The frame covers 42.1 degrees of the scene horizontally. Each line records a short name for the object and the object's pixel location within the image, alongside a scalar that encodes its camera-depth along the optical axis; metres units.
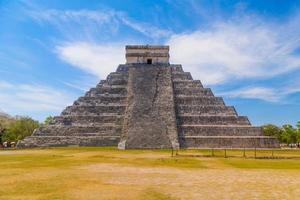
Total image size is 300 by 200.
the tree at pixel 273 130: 76.54
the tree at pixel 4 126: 60.78
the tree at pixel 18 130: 61.31
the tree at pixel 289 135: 71.38
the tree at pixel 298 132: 69.66
